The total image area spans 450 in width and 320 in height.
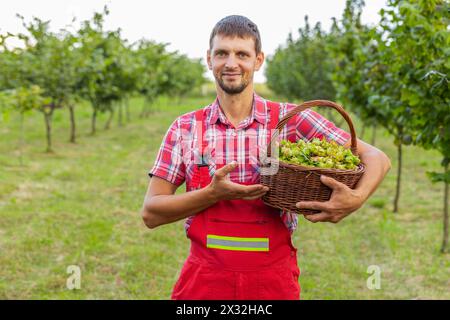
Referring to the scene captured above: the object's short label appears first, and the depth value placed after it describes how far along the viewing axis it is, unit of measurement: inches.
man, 83.1
